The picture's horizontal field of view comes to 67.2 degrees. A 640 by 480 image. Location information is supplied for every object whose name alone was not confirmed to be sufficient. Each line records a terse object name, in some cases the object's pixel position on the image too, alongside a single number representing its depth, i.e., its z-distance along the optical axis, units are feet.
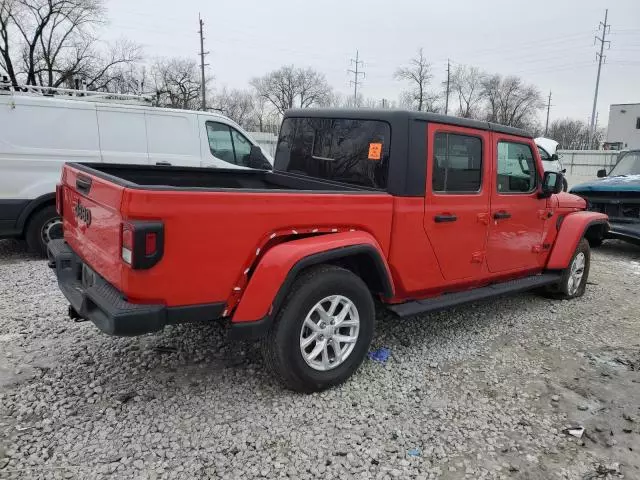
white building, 156.56
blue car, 27.84
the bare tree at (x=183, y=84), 169.07
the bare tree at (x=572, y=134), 217.97
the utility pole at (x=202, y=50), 139.89
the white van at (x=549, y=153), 46.44
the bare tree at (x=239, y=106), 199.82
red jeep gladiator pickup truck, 8.47
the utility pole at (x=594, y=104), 148.87
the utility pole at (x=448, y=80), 208.31
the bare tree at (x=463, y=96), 217.77
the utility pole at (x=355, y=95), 198.17
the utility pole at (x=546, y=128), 236.75
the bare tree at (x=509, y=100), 219.20
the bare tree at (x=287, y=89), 221.52
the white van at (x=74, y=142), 21.47
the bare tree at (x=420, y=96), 210.18
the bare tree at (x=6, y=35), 86.53
